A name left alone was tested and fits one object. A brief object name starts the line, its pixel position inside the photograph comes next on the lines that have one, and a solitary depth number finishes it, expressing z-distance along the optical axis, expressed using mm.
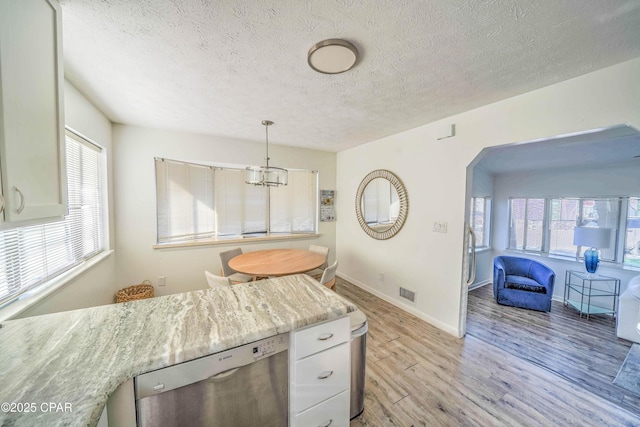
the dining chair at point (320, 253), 2959
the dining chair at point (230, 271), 2725
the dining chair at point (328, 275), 2365
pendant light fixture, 2576
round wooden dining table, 2397
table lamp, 3126
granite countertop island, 662
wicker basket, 2635
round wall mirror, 3025
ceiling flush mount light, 1313
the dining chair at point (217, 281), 1863
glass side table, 3041
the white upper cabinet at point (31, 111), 770
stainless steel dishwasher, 814
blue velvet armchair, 3137
